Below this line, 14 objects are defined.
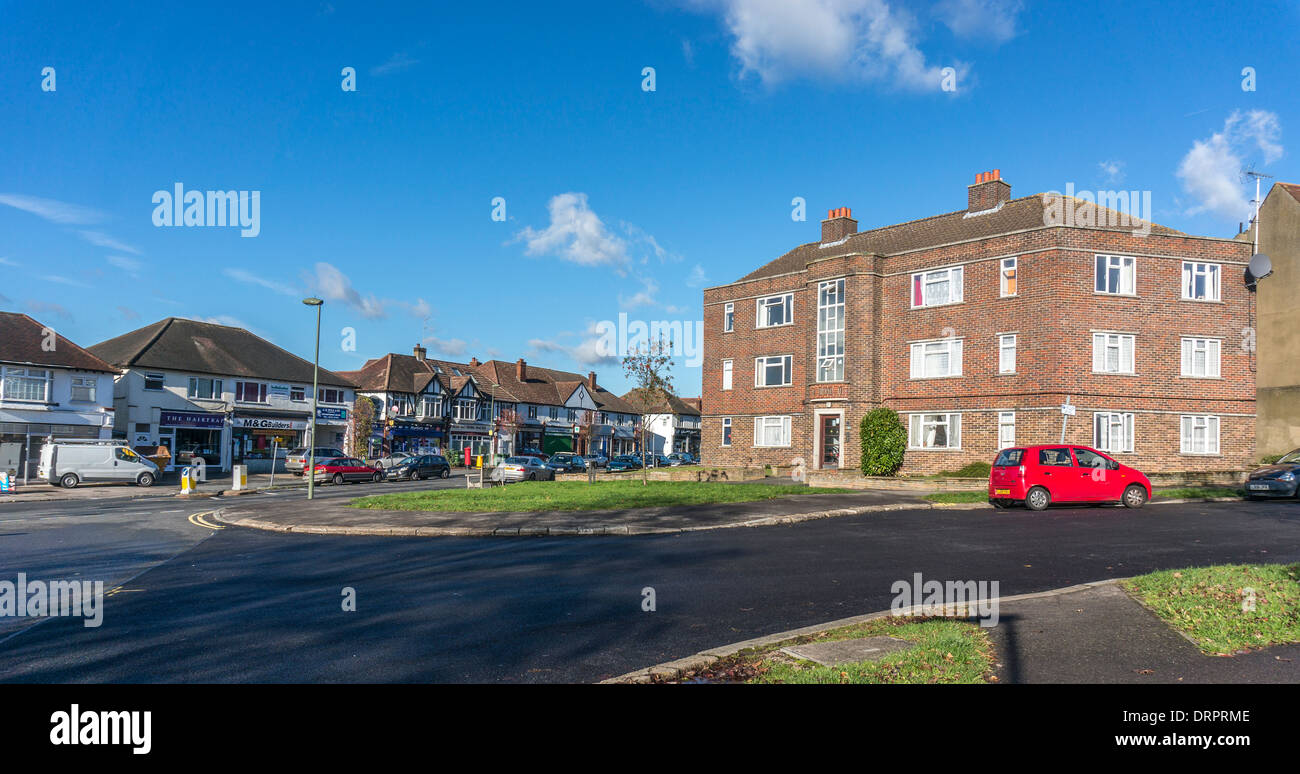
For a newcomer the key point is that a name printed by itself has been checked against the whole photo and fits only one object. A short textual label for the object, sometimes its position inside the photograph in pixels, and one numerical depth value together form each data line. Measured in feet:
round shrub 101.04
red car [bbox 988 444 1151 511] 65.82
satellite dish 94.73
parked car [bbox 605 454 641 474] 171.73
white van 114.11
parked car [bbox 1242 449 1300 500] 72.54
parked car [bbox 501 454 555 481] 127.03
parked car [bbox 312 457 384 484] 131.44
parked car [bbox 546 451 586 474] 171.40
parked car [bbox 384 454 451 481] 147.43
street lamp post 88.58
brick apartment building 94.02
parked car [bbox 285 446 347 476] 151.43
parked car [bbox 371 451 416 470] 153.38
